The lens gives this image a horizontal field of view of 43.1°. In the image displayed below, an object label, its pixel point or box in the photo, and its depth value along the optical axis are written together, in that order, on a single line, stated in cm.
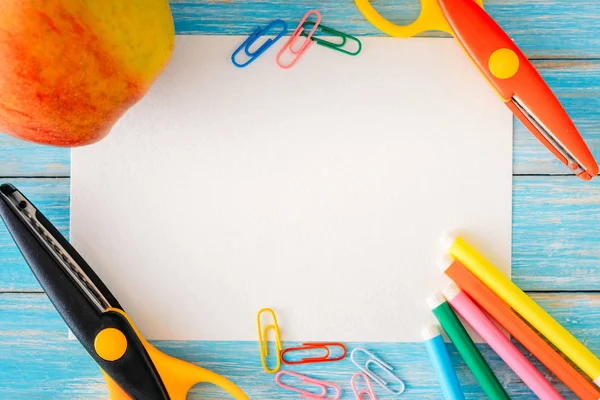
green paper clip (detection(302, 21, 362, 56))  34
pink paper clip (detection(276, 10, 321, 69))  34
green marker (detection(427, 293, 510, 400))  33
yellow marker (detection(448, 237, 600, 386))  33
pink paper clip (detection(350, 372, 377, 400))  34
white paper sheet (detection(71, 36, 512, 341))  34
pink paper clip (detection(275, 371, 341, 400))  34
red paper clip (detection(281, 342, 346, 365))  34
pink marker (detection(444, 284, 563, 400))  33
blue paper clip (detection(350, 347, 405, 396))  34
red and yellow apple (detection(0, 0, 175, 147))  27
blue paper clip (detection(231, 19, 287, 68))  34
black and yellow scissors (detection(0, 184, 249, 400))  32
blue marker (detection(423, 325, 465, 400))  34
